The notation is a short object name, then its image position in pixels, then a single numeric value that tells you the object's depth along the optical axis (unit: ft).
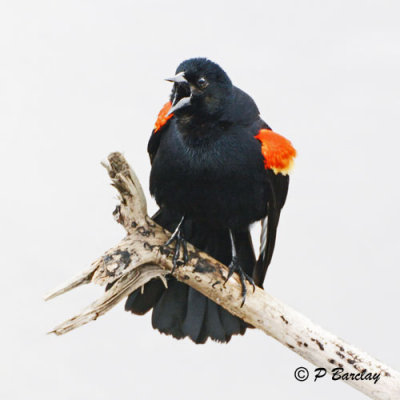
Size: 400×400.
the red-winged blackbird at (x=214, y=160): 19.94
